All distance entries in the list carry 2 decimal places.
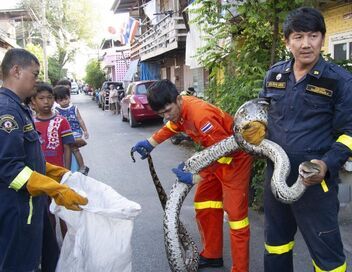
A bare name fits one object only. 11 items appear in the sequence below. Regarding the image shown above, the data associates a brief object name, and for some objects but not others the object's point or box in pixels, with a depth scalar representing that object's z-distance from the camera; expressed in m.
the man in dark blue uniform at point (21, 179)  2.29
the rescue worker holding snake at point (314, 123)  2.30
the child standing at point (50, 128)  3.95
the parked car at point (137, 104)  14.43
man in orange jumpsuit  3.21
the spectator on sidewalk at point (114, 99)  22.48
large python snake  2.39
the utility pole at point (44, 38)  28.06
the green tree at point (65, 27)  50.56
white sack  2.53
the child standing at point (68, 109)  5.52
